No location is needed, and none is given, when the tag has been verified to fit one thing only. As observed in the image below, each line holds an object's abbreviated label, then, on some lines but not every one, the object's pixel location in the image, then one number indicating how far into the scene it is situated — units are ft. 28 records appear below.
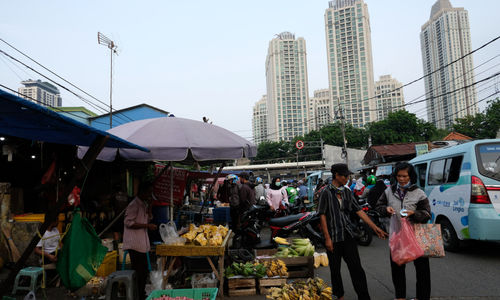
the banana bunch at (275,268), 15.21
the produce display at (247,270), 15.02
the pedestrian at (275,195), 36.42
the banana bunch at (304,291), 11.50
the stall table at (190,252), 13.53
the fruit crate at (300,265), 16.37
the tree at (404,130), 137.49
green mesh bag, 10.78
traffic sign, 110.30
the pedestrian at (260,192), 36.62
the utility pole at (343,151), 92.03
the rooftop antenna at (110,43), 61.52
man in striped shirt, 11.60
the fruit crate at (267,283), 14.80
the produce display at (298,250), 17.88
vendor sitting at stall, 16.67
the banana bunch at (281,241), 19.67
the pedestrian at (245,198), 27.14
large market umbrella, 14.39
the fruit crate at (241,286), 14.70
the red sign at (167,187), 23.03
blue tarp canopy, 7.77
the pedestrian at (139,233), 14.05
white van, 16.44
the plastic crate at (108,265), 17.72
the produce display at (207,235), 14.21
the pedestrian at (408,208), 11.15
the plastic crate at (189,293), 10.89
